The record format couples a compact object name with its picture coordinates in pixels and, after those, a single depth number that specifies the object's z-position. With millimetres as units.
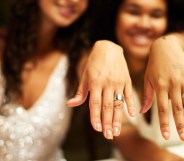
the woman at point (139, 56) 789
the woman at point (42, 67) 1065
